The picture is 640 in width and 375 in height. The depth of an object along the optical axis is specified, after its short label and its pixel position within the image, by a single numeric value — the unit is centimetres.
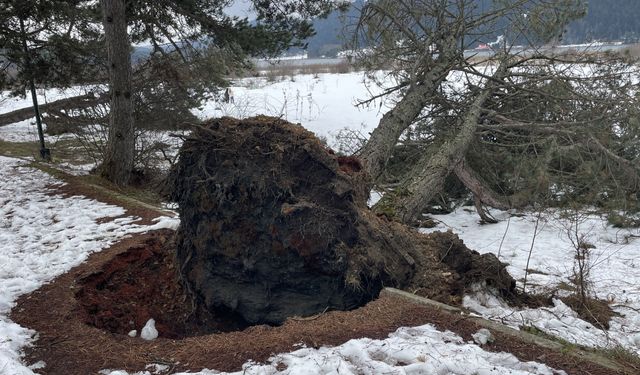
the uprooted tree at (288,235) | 392
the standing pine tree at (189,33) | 777
